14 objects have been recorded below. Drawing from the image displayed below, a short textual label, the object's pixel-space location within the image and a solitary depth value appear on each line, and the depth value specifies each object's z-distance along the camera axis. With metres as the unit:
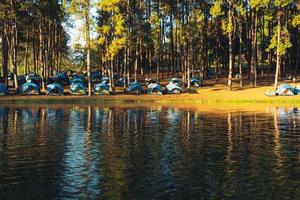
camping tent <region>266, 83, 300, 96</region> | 73.19
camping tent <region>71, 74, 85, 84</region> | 88.39
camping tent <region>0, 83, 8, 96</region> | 75.50
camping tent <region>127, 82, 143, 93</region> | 81.94
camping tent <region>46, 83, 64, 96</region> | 78.56
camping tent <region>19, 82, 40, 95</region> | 77.50
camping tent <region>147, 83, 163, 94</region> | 80.76
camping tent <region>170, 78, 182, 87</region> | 88.21
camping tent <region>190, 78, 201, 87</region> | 87.81
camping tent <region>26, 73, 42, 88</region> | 88.91
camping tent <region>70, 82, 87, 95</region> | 80.25
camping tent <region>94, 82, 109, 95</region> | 80.38
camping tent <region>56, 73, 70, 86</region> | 94.33
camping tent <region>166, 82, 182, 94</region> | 80.44
